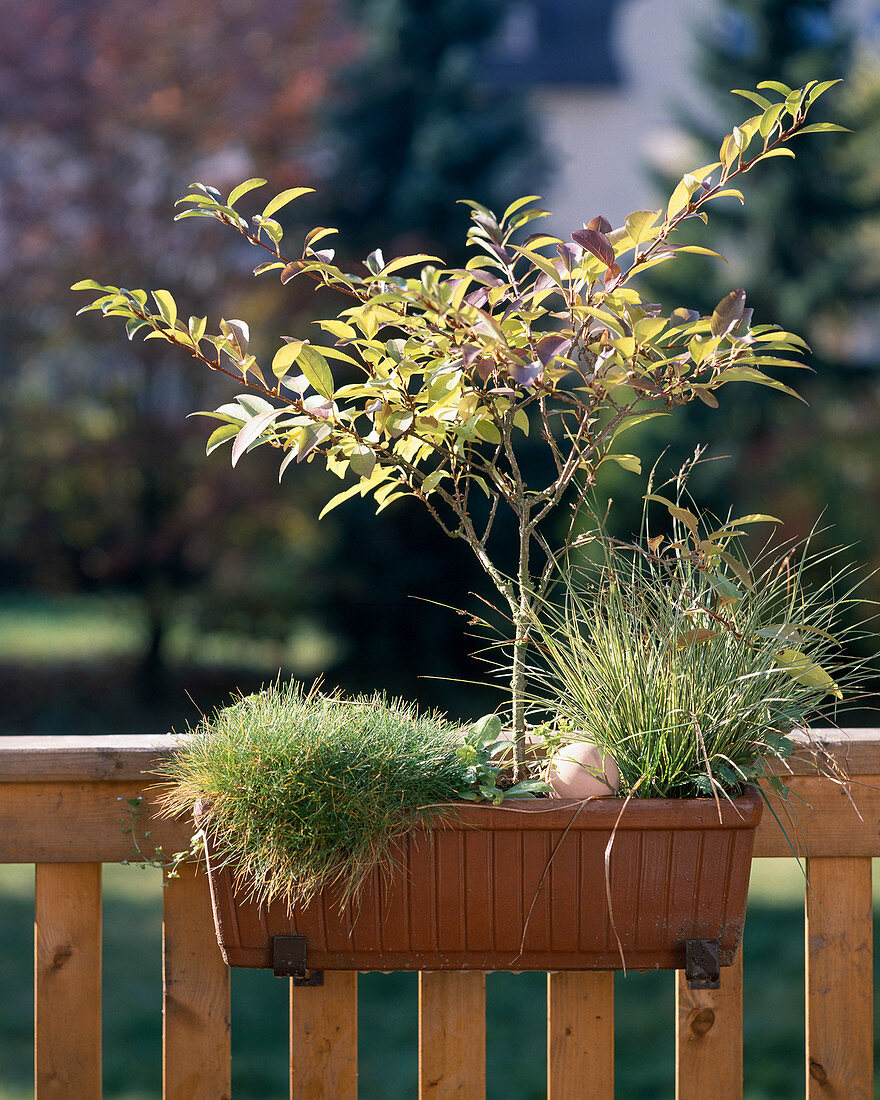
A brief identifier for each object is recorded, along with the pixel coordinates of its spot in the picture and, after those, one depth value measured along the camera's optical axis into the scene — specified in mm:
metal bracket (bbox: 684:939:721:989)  3880
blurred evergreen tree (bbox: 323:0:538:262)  13088
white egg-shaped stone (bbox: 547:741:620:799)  3904
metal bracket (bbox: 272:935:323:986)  3911
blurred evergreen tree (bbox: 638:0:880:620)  15123
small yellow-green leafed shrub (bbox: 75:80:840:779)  3797
